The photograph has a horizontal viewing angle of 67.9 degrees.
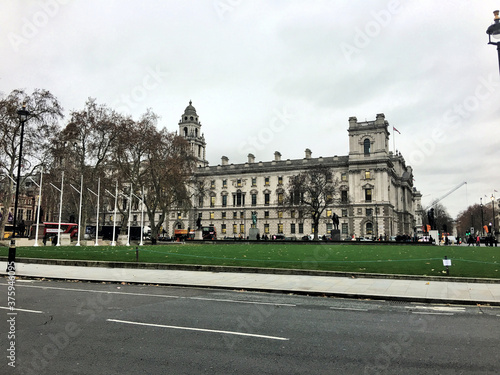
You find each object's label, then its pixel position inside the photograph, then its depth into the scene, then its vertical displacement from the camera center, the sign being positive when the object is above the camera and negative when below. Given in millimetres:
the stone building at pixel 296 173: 91875 +11229
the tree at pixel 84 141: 45656 +11172
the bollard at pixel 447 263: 15420 -1275
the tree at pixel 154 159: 49938 +10204
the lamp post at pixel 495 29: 9945 +5456
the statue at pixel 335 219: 58878 +1871
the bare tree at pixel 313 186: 72312 +8958
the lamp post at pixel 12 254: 11781 -821
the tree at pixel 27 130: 41906 +11530
